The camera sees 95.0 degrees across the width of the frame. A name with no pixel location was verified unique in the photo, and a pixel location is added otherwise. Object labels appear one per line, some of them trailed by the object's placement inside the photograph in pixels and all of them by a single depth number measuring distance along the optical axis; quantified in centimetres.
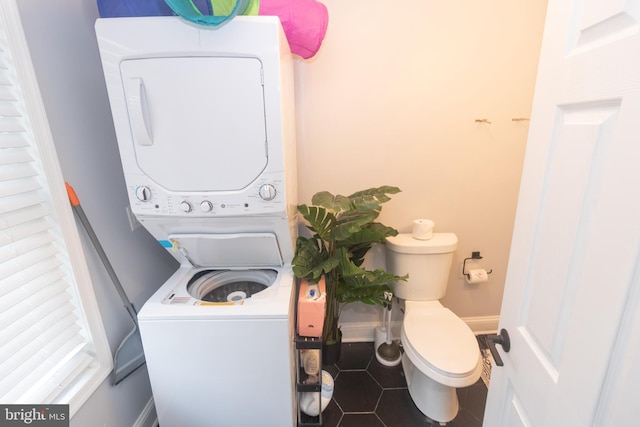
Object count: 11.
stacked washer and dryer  101
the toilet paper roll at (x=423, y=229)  174
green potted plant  139
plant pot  180
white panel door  45
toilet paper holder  197
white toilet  135
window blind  91
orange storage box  133
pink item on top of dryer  119
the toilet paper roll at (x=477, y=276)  194
